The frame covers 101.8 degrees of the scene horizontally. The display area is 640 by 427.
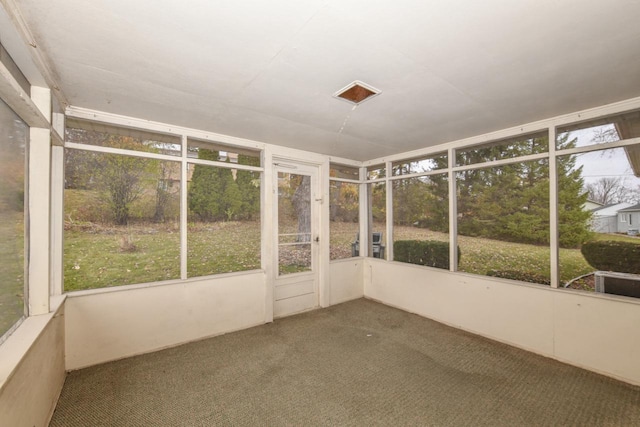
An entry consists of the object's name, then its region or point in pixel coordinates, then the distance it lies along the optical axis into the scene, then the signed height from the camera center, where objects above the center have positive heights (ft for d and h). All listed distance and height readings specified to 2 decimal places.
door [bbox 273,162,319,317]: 12.69 -1.13
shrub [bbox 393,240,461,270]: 12.64 -1.89
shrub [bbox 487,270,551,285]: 10.19 -2.49
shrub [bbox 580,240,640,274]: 8.01 -1.28
